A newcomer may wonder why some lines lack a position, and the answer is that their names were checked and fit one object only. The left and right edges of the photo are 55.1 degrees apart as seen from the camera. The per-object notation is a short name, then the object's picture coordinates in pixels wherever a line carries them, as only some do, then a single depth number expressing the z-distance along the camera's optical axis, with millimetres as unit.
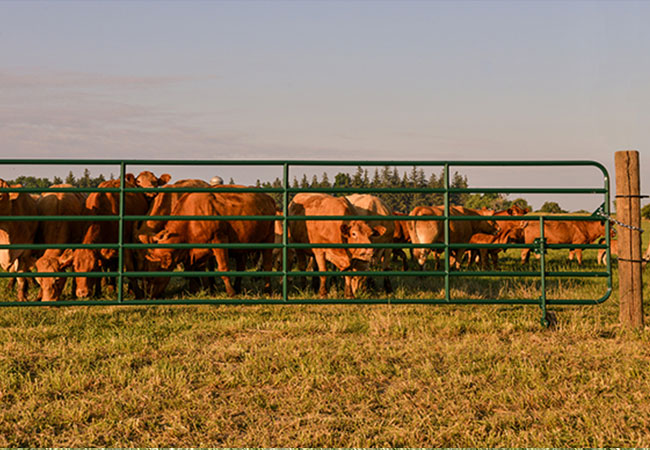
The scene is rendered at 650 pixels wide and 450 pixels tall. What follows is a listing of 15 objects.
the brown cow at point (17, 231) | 10438
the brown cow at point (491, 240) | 17253
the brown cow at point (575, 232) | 18734
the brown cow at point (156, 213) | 10383
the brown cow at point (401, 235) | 16839
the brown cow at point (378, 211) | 12883
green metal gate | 7723
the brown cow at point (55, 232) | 9461
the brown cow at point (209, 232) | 10312
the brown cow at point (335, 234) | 10289
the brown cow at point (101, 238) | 9602
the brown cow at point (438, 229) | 16016
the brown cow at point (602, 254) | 18050
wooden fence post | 7449
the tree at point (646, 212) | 77375
